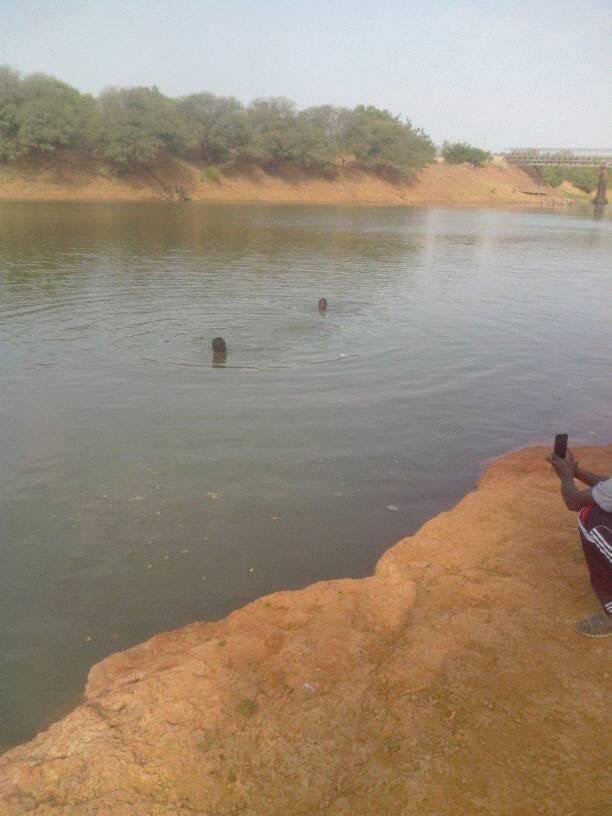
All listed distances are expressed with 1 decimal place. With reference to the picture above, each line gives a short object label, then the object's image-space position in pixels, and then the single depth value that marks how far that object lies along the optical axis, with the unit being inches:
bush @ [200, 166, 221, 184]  2500.0
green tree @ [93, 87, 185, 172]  2206.0
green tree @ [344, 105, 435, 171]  3073.3
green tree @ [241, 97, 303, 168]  2674.7
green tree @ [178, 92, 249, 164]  2573.8
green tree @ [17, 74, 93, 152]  2059.5
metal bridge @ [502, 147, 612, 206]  3595.0
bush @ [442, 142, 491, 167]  3996.1
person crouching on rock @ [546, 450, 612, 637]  161.2
